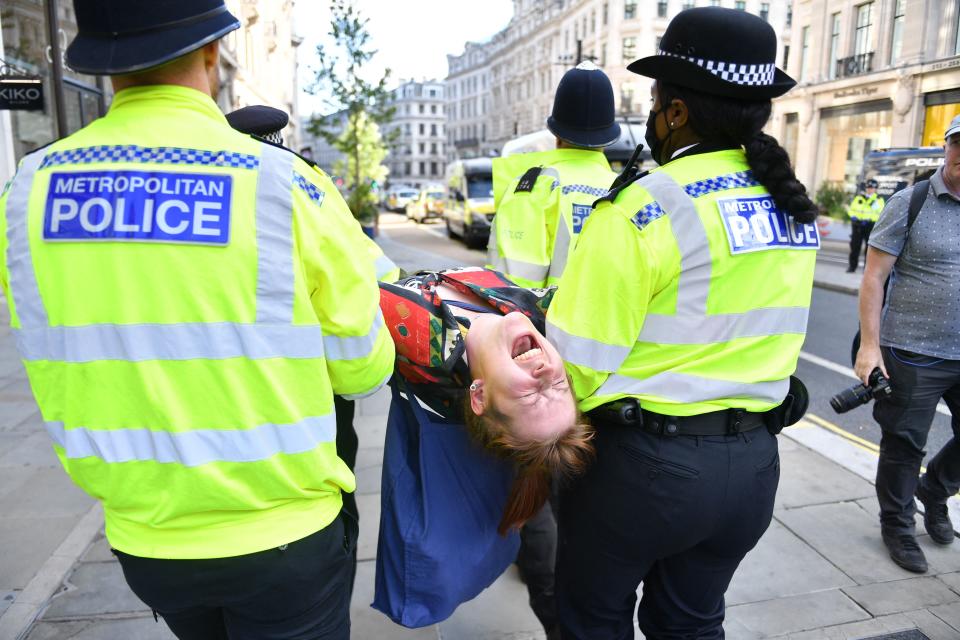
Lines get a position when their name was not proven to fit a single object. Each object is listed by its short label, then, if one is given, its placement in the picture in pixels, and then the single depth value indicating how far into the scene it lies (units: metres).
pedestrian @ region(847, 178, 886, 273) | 14.89
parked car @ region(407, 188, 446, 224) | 35.72
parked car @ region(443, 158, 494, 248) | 21.69
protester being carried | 1.74
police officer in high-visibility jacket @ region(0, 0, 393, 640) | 1.28
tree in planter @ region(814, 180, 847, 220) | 24.48
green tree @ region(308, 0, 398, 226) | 18.03
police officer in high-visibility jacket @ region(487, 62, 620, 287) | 3.24
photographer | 3.22
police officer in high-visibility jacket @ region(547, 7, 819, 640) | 1.74
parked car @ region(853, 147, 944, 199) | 17.03
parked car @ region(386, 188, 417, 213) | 45.46
